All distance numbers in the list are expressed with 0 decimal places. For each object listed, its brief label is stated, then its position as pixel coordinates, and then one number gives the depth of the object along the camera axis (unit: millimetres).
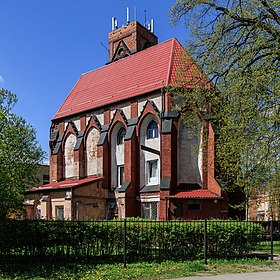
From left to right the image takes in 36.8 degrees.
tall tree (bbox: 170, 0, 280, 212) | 15906
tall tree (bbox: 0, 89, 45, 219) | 13967
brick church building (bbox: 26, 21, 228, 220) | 29875
